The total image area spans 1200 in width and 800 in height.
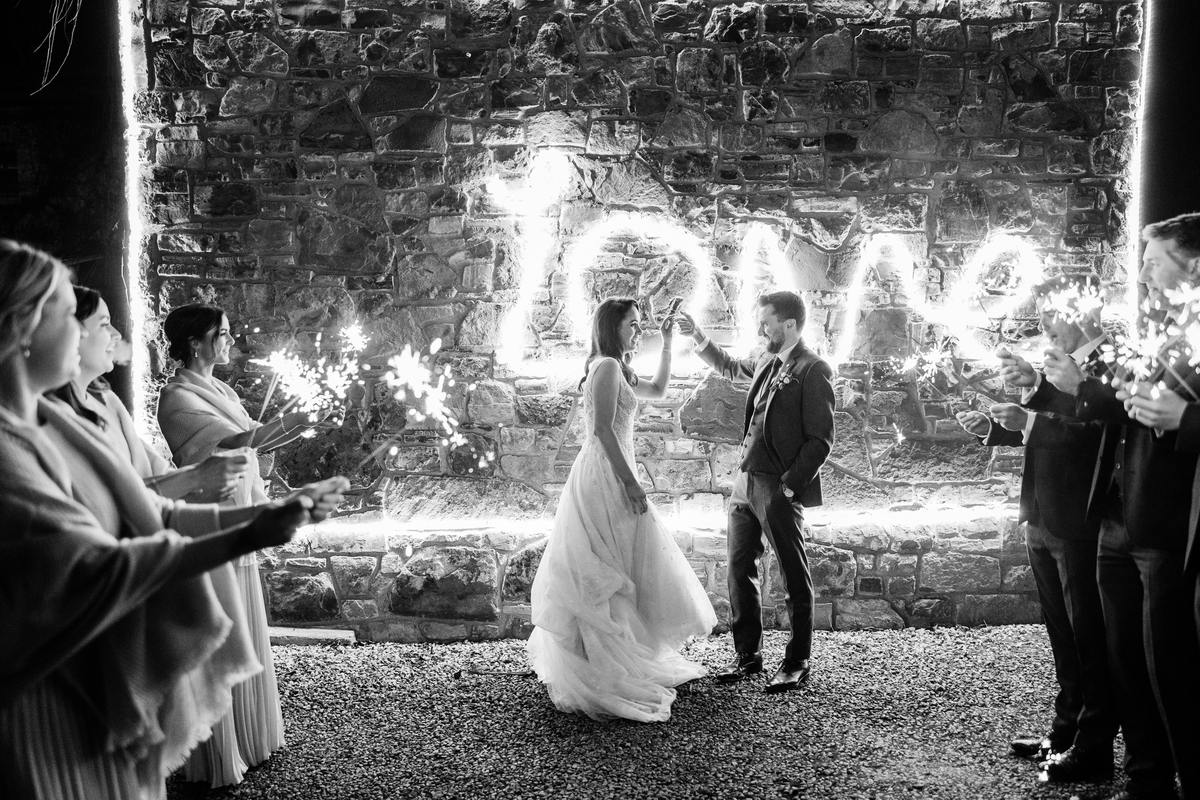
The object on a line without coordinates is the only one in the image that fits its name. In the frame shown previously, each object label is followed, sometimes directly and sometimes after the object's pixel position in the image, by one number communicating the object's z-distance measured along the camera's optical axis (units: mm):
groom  4016
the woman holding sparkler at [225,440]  3150
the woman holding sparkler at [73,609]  1505
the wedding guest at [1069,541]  2920
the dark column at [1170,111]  4820
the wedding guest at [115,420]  2299
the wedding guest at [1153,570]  2545
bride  3617
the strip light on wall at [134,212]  4609
